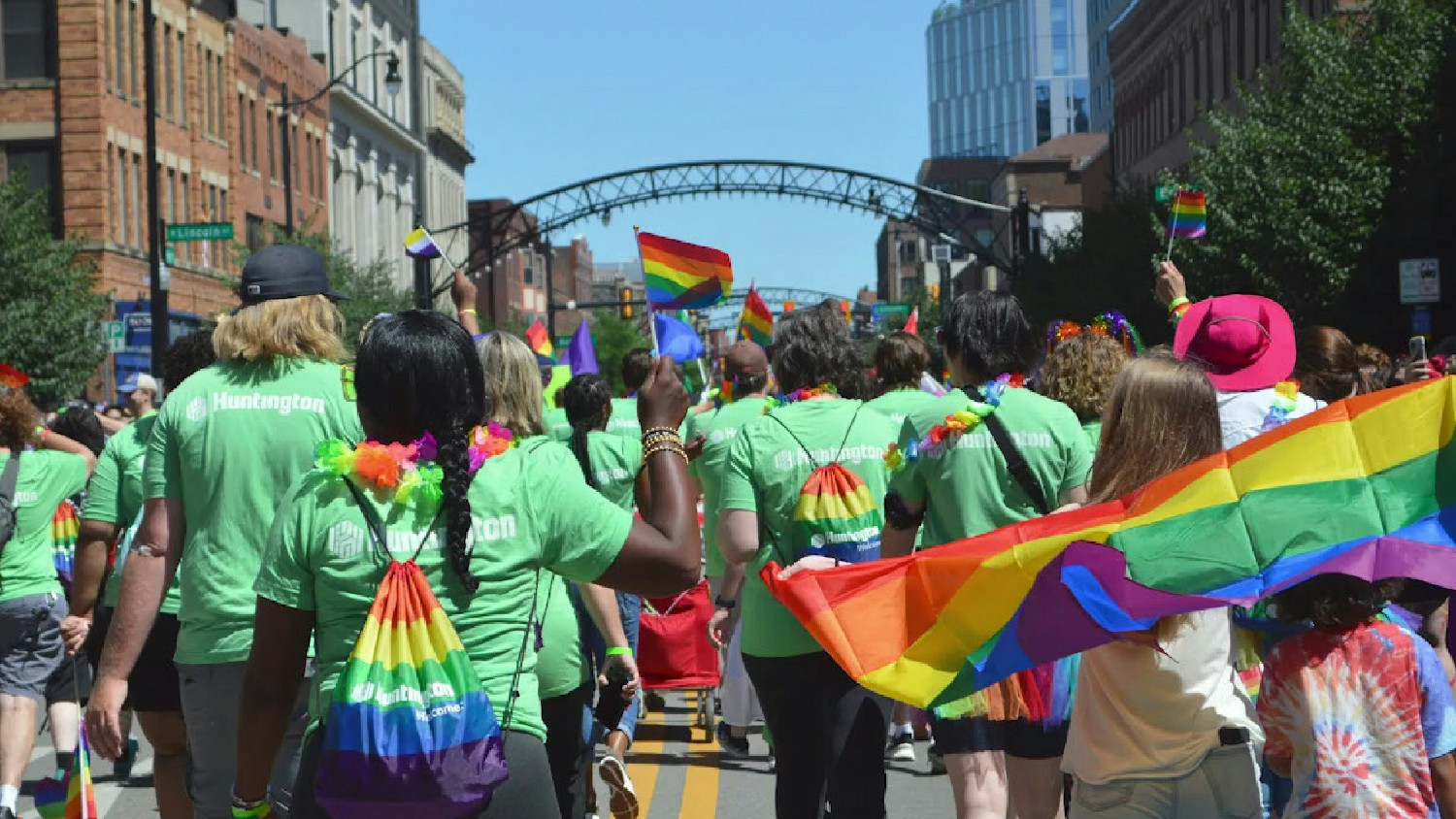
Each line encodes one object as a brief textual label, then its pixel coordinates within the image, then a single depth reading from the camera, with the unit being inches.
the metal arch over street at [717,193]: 2241.6
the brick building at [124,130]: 1576.0
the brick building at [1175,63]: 1946.4
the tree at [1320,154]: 1226.6
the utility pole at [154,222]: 1067.2
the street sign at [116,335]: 1123.9
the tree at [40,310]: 1222.9
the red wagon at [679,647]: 454.6
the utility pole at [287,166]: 1497.3
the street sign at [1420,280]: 864.9
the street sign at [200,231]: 1017.5
